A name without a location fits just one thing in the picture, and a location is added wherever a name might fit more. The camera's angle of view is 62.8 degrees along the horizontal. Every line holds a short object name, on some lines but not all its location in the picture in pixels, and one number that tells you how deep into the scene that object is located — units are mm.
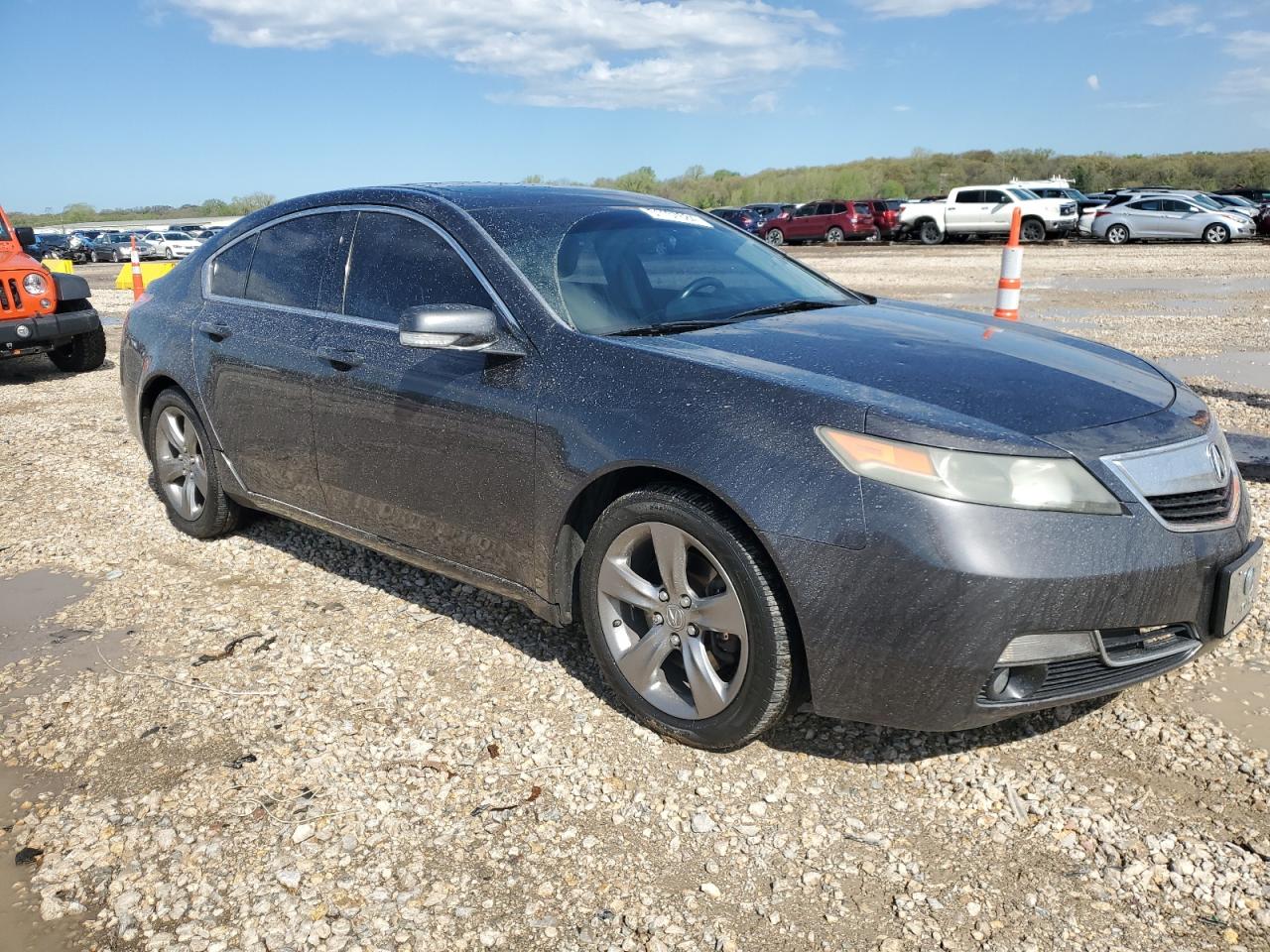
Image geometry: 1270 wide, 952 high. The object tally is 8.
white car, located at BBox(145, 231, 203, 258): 43156
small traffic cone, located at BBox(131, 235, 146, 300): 14836
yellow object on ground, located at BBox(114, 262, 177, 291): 23500
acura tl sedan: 2562
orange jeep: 9922
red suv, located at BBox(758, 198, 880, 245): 35375
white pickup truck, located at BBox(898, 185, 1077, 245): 31594
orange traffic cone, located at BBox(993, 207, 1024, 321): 6426
